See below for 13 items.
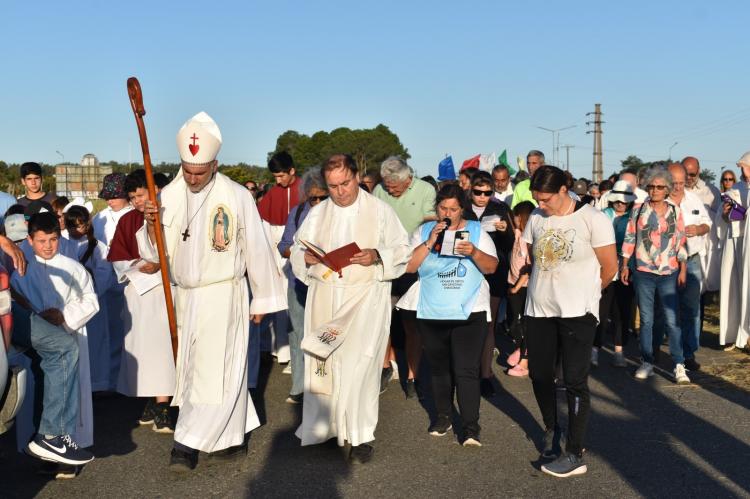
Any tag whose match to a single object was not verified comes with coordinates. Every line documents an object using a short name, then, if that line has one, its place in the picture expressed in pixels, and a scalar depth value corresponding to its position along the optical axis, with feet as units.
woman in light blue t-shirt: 22.36
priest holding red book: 21.52
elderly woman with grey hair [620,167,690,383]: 29.17
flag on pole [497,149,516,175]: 65.41
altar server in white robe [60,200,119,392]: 27.04
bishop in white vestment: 20.97
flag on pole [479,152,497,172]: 59.93
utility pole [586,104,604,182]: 176.14
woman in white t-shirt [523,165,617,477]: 20.02
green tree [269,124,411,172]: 301.63
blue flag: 47.11
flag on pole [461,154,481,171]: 57.06
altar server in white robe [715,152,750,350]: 33.53
